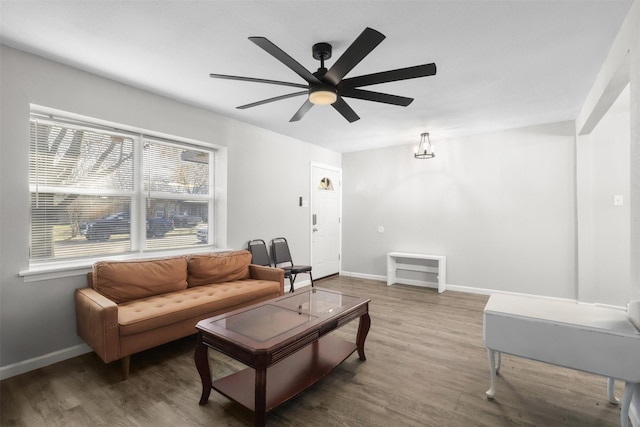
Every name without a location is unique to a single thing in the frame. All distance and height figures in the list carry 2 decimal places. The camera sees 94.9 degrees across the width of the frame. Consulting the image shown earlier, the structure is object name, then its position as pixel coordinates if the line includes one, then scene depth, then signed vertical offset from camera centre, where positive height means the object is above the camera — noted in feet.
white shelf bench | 15.56 -3.10
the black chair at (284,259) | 13.98 -2.37
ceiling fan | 5.43 +3.02
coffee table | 5.72 -2.78
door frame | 17.36 +0.71
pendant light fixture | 14.78 +3.28
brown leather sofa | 7.33 -2.68
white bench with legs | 5.24 -2.40
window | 8.61 +0.74
